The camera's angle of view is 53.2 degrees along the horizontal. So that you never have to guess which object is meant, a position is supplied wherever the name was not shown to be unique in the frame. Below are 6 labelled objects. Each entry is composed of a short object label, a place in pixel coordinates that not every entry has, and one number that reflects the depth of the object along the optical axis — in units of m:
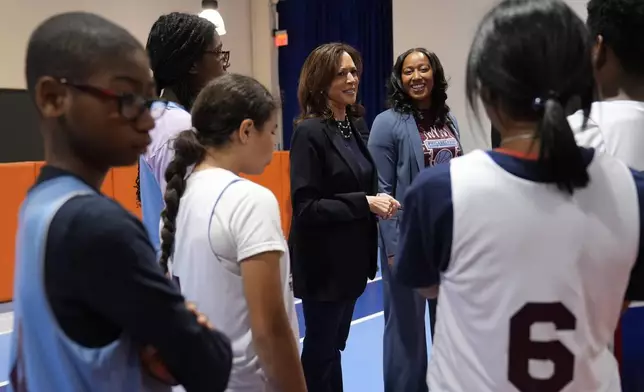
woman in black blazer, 2.50
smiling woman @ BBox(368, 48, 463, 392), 2.79
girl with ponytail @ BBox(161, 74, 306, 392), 1.38
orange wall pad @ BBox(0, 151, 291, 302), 4.74
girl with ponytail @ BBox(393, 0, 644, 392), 1.06
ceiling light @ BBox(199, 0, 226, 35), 7.18
